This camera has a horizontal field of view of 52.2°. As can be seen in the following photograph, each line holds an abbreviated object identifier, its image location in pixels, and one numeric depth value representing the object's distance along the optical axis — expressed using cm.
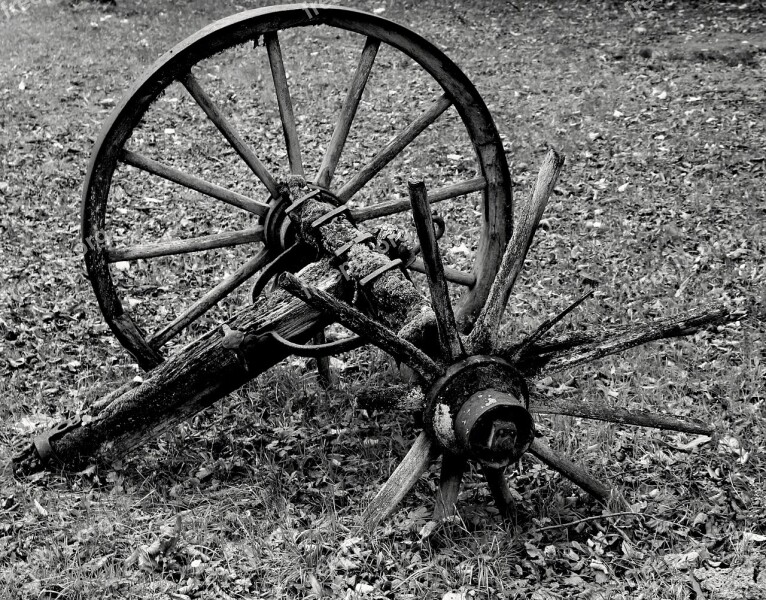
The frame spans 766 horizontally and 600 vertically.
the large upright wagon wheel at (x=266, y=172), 353
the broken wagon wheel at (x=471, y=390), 288
